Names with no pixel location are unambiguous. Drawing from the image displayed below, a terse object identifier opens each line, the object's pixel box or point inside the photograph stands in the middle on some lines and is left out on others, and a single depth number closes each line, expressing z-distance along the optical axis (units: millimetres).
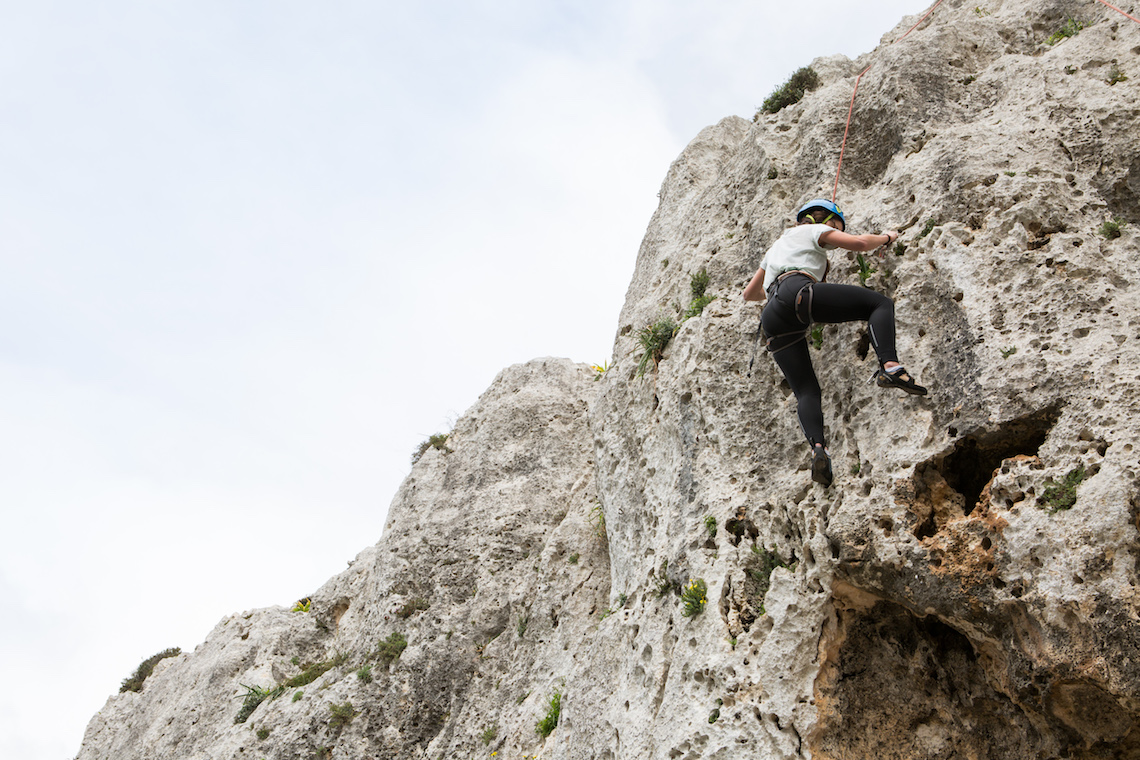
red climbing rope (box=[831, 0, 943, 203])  10477
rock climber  8000
